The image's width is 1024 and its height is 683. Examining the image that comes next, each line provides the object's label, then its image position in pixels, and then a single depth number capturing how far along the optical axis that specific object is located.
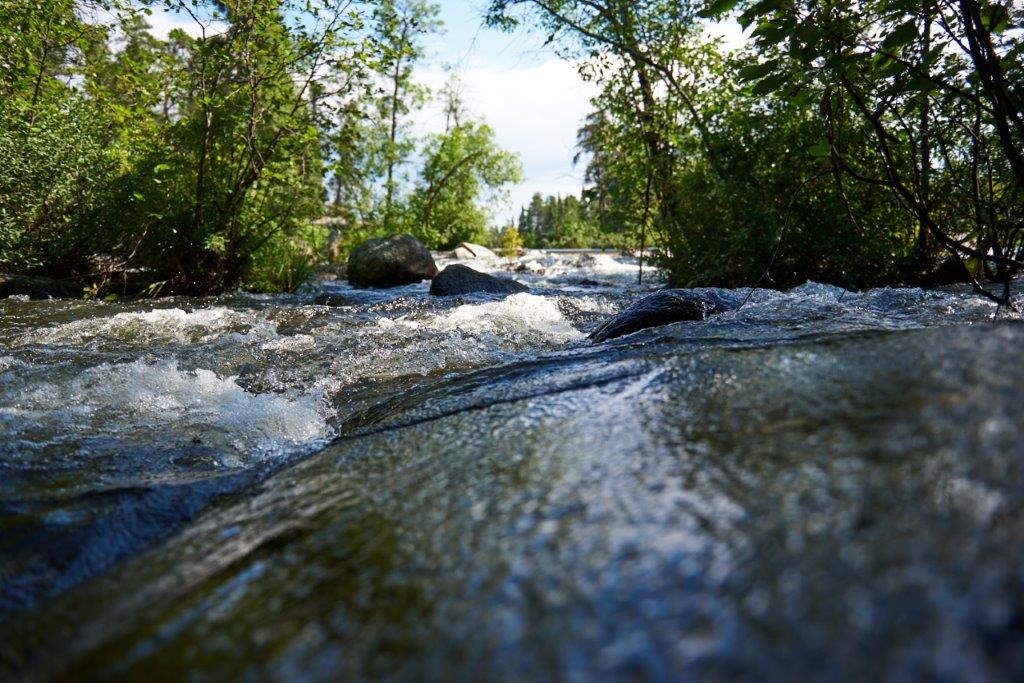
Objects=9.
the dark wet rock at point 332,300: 8.91
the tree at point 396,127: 21.23
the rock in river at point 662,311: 4.45
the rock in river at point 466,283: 9.70
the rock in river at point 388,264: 12.27
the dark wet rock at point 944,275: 6.34
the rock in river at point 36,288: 7.97
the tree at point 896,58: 1.93
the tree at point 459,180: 24.19
